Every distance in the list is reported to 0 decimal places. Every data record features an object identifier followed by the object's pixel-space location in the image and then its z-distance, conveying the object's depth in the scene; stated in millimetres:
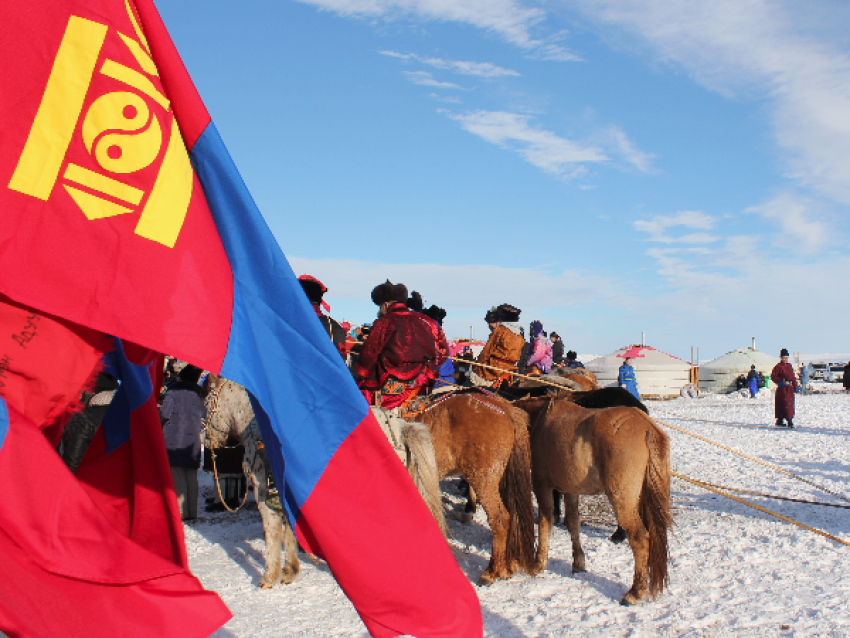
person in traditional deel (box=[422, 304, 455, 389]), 7377
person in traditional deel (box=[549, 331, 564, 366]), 17359
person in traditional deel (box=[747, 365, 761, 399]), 27969
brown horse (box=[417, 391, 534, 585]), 5211
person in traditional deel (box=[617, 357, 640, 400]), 17245
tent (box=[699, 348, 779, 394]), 35531
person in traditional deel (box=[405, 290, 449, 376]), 7236
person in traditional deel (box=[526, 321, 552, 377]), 10055
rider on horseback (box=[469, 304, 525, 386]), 7961
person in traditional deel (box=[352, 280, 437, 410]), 5555
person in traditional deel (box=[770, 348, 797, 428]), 16000
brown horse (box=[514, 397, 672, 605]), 4598
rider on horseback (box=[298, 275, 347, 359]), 6027
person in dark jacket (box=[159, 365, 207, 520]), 6820
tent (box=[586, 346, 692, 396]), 29891
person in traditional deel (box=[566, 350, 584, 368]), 18369
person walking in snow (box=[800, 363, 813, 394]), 30006
